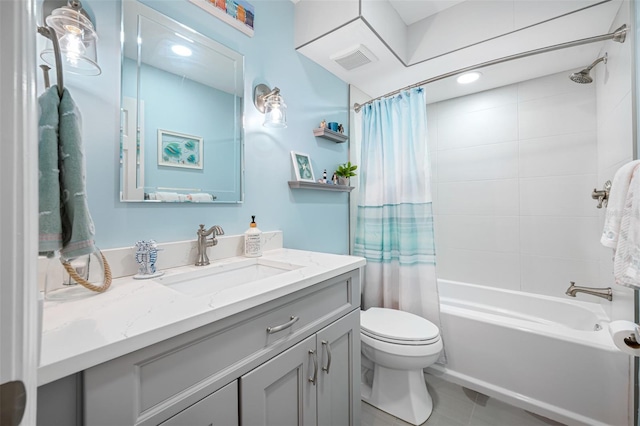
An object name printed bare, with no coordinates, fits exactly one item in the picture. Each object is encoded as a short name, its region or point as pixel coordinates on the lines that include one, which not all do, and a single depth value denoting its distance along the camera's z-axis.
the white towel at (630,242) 0.93
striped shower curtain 1.85
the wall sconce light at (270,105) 1.45
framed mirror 1.03
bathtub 1.35
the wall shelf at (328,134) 1.83
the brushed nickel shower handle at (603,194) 1.51
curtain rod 1.32
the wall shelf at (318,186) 1.64
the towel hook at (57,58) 0.54
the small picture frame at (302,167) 1.67
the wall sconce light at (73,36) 0.81
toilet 1.45
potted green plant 1.98
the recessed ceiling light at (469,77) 2.02
